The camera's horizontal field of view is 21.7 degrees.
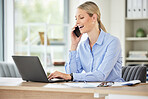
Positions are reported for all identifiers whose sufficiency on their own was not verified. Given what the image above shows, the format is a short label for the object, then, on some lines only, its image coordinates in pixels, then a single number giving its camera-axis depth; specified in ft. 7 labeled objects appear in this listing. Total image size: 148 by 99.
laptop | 8.07
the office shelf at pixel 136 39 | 18.45
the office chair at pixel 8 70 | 13.45
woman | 8.74
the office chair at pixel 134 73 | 11.18
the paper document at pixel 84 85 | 7.14
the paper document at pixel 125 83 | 7.52
